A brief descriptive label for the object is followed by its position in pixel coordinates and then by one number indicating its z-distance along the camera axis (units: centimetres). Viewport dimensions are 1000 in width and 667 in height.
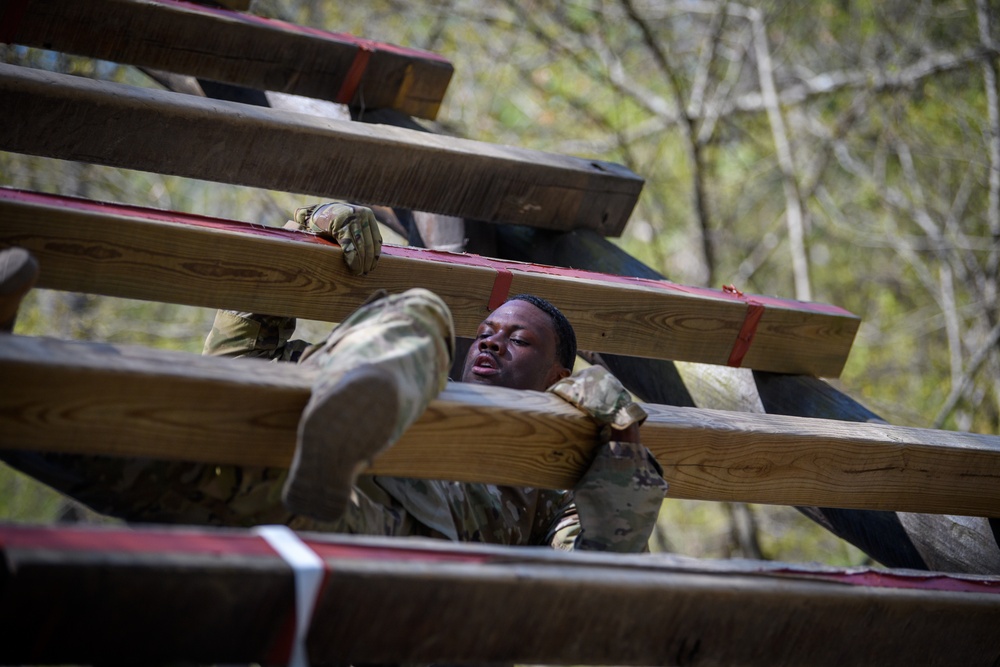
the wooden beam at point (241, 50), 636
